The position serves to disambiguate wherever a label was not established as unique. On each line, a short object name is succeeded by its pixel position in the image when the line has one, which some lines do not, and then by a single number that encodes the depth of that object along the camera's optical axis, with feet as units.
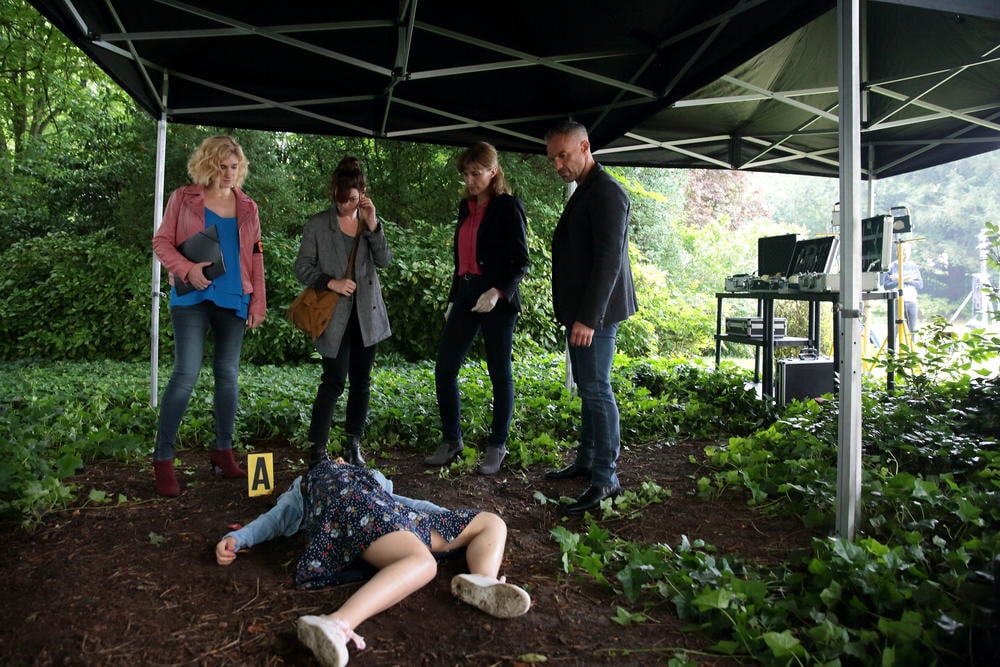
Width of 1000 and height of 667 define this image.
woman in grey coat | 10.73
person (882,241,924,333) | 22.94
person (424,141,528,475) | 10.90
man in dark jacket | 9.12
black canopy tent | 9.84
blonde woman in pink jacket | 9.71
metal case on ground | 15.20
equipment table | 14.42
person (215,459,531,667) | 6.31
